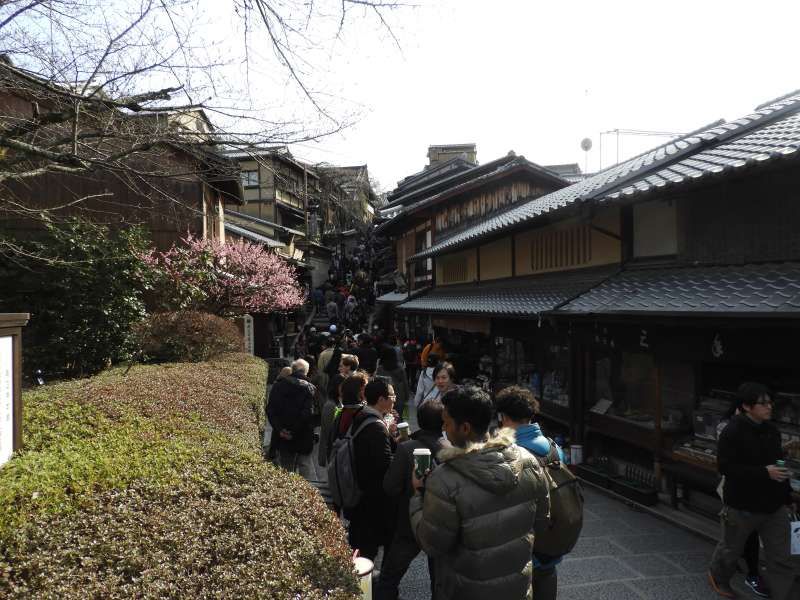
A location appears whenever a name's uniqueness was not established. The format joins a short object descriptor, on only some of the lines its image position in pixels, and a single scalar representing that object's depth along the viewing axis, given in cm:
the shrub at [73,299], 999
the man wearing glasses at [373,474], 427
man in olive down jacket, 274
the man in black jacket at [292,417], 667
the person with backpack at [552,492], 344
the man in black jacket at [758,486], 438
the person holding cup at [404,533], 398
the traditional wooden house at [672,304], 575
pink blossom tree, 1325
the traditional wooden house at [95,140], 586
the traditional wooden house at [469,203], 2131
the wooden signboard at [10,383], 351
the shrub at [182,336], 1151
